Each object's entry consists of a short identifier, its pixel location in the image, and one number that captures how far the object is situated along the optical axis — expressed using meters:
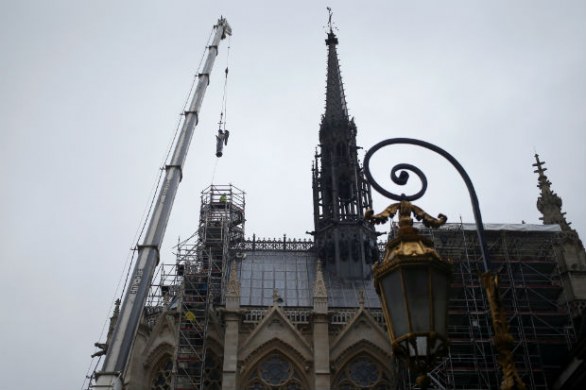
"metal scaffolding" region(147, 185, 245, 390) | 30.36
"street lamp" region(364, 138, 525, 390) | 5.15
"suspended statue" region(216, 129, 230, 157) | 43.48
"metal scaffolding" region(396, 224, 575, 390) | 26.83
